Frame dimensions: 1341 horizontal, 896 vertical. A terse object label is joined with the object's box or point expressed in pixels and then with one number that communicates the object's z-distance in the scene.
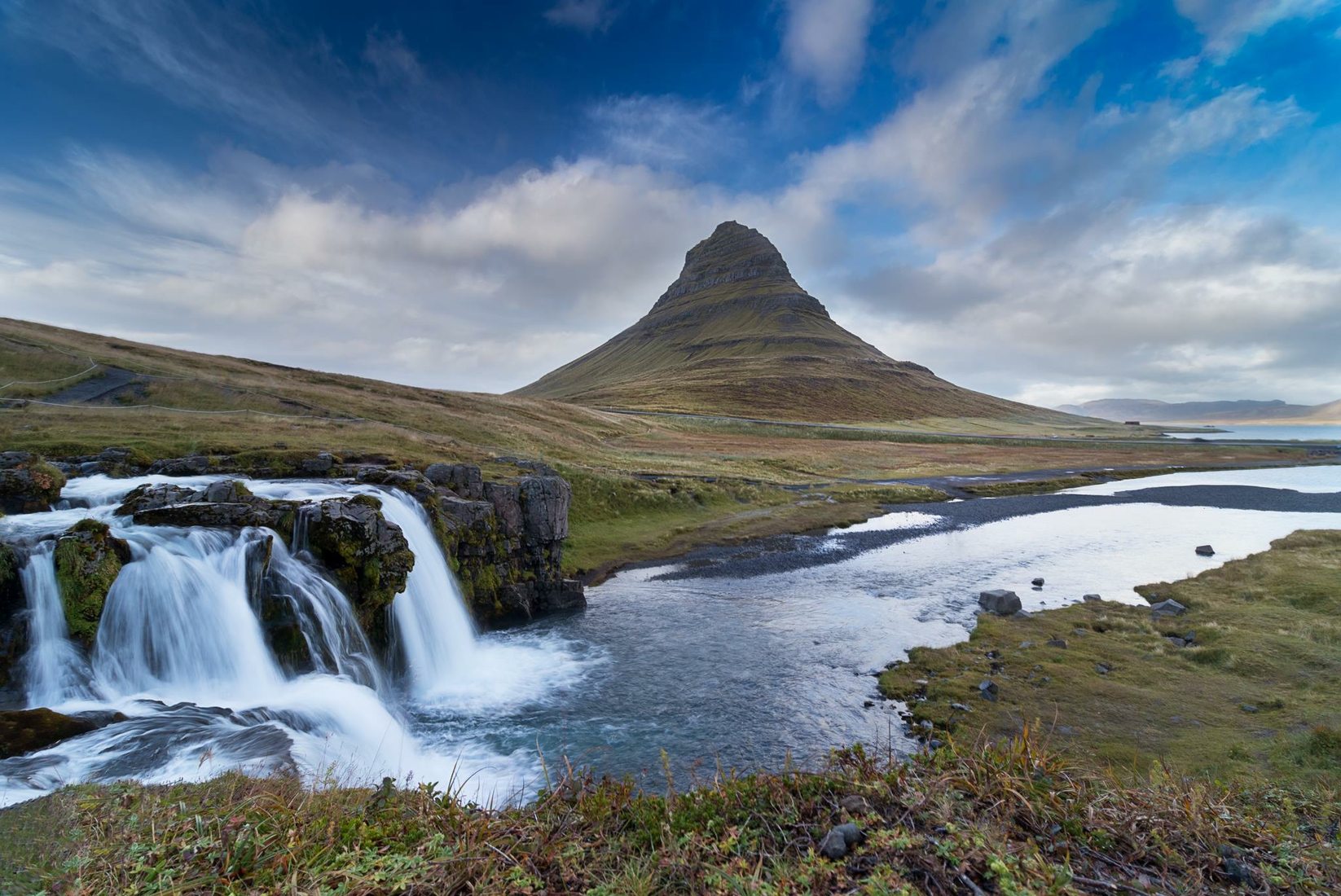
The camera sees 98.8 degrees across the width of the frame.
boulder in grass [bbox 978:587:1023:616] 25.44
